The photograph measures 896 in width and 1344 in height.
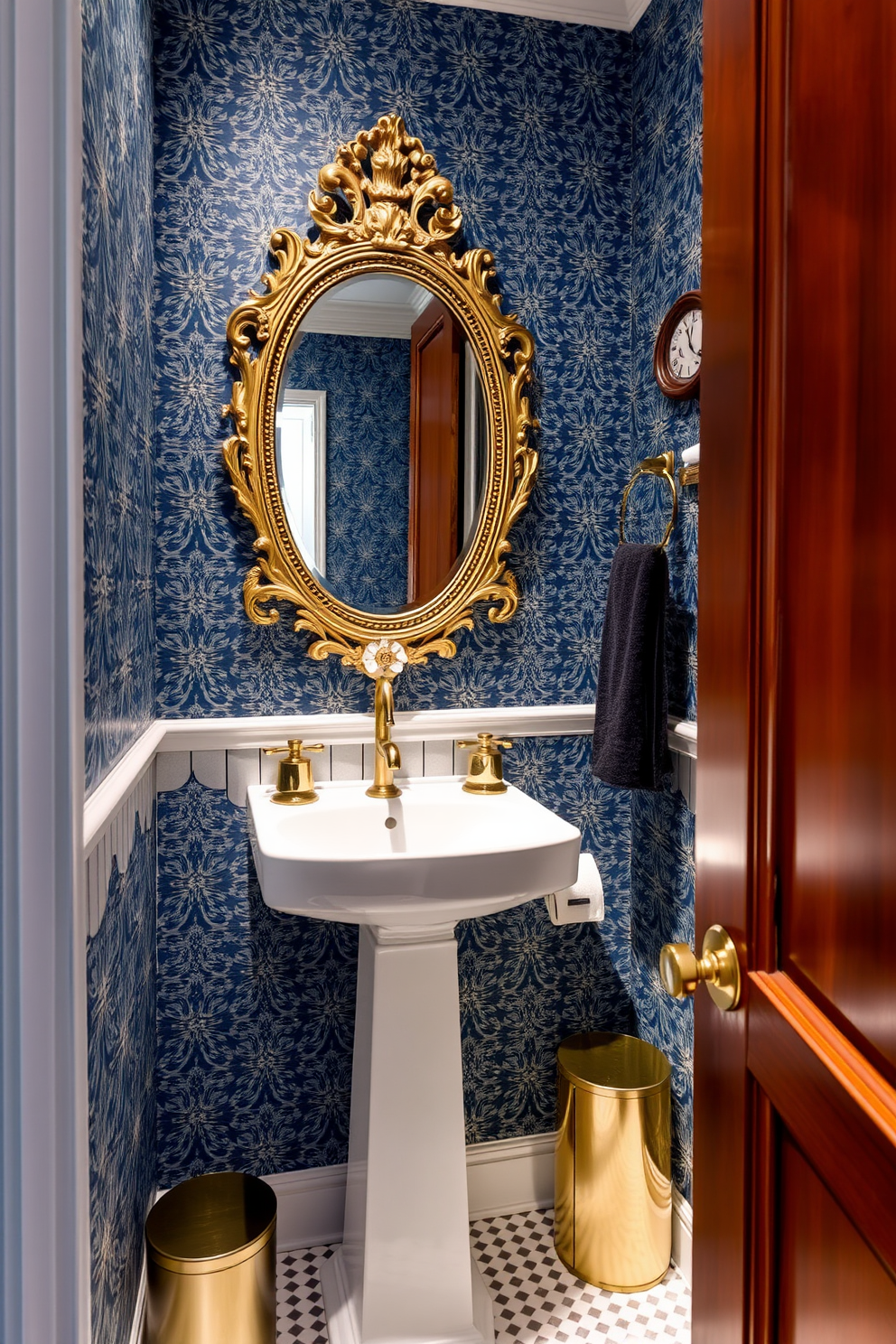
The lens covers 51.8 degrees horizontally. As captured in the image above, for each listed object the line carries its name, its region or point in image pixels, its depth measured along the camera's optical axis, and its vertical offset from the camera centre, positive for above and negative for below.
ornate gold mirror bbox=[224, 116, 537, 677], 1.76 +0.45
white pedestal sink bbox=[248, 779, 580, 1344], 1.58 -0.85
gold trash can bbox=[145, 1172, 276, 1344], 1.43 -0.98
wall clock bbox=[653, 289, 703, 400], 1.64 +0.55
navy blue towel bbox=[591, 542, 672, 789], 1.70 -0.07
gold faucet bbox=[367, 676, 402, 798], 1.76 -0.17
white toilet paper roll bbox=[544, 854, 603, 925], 1.80 -0.50
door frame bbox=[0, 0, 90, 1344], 0.80 +0.01
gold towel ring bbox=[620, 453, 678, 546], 1.73 +0.34
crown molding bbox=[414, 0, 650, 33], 1.86 +1.29
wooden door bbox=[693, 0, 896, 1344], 0.55 -0.02
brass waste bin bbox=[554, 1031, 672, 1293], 1.72 -1.00
